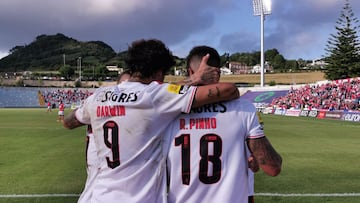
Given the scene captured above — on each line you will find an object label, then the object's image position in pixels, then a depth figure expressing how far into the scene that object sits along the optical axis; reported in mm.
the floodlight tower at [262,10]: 62116
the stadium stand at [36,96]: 78375
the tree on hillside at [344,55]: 69875
